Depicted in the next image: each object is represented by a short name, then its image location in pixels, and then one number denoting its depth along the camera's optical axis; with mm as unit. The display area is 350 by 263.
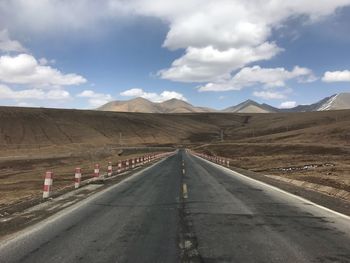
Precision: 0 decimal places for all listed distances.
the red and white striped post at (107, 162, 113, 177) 29538
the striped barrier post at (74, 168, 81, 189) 21212
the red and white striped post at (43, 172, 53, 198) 16959
